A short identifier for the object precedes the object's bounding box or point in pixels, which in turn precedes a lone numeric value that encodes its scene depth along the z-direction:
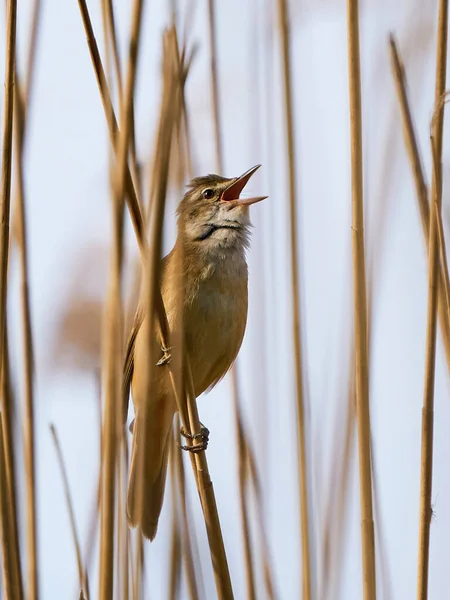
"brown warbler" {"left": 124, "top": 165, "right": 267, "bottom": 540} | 6.77
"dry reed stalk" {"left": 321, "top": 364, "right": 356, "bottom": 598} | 4.98
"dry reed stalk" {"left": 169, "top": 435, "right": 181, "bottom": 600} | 4.67
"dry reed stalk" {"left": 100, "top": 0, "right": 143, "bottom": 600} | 3.47
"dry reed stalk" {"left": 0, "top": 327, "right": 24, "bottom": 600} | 4.28
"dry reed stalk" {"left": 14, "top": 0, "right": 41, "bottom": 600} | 4.77
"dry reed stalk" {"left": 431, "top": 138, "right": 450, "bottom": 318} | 4.53
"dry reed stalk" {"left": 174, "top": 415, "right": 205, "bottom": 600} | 4.72
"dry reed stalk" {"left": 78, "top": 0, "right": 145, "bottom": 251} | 3.64
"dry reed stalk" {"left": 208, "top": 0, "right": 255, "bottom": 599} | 4.89
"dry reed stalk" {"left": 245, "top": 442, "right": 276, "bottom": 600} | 5.32
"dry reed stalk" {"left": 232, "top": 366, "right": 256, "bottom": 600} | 4.82
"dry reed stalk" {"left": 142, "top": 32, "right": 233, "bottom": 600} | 3.99
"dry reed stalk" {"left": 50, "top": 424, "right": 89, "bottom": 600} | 4.39
